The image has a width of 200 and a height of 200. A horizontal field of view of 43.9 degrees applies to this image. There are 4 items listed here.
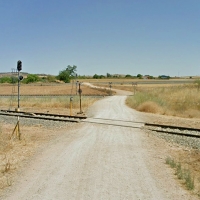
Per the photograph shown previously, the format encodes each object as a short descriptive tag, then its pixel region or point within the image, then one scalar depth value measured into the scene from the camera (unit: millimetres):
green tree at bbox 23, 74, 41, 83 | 119750
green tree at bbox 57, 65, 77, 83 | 121125
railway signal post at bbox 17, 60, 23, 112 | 12992
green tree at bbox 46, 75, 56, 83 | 123138
